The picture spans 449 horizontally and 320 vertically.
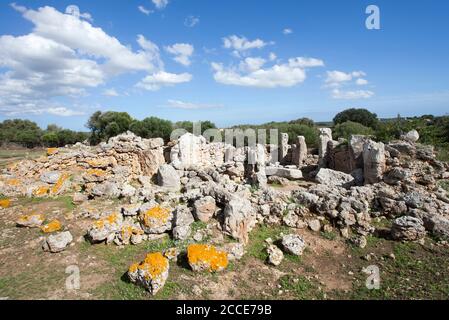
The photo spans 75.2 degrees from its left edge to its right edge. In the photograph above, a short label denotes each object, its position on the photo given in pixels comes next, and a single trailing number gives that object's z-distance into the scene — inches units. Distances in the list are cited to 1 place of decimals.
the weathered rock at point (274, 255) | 265.3
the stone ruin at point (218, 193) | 294.4
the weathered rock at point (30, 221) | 323.6
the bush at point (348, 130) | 1079.0
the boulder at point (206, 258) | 246.7
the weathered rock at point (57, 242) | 278.0
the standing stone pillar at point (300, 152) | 751.7
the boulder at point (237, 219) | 299.7
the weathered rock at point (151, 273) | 222.2
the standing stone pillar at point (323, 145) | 706.8
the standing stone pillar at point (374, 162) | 503.5
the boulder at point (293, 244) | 278.7
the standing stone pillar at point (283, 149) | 821.2
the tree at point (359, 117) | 1778.1
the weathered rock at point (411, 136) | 629.2
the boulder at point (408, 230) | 297.4
